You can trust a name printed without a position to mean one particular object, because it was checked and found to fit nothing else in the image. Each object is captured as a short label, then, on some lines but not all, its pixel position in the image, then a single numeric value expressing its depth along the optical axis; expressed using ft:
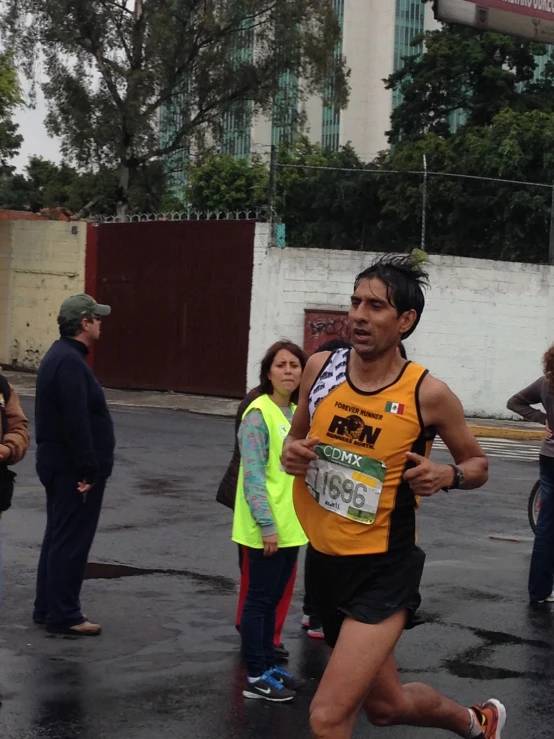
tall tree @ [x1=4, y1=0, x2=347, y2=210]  108.78
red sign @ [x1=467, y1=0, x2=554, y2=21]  46.86
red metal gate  72.95
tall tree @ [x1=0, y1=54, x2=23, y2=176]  87.42
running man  13.34
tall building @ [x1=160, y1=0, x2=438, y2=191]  377.30
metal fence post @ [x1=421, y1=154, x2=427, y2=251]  73.46
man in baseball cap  21.26
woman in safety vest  18.51
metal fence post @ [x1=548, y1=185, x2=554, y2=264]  72.23
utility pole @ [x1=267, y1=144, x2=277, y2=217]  70.44
